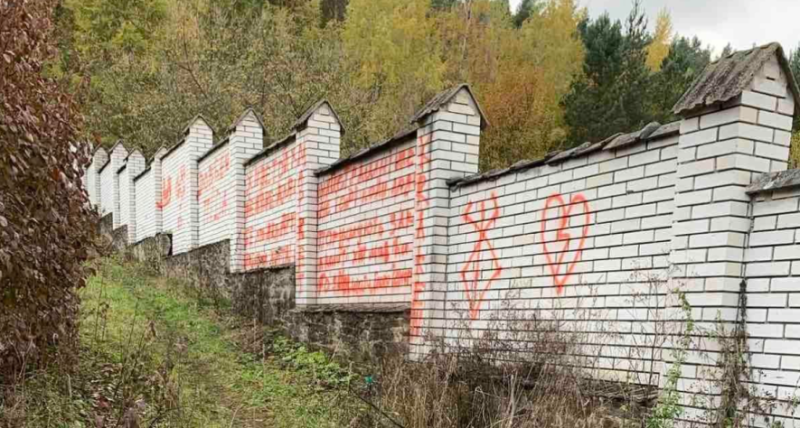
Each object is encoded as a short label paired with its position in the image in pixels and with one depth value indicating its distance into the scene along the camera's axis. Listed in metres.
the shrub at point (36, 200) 2.72
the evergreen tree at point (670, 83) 19.56
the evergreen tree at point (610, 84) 19.17
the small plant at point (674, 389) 2.73
